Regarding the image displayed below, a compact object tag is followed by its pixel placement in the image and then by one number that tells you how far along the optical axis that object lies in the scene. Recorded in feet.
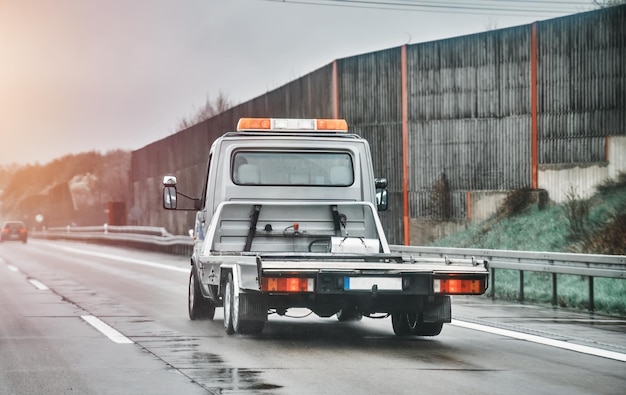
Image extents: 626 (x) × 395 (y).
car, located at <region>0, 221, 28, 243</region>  259.92
